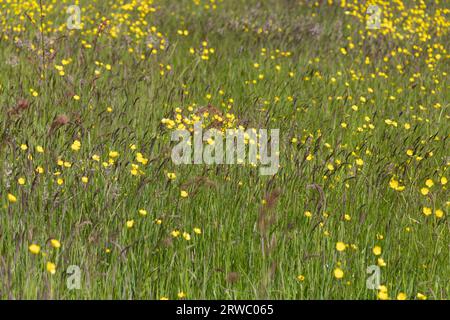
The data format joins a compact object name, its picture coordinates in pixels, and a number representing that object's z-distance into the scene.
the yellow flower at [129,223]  5.70
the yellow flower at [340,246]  5.58
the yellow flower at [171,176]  6.37
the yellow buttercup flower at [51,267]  4.79
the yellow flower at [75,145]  6.94
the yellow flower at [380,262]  5.48
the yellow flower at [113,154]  6.87
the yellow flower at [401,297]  5.06
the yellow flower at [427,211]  6.54
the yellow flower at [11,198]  5.50
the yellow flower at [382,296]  4.95
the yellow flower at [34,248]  4.92
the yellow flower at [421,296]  5.09
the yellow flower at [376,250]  5.82
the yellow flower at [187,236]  5.71
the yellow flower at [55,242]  4.98
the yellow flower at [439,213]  6.31
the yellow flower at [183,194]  6.12
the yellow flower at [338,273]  5.24
